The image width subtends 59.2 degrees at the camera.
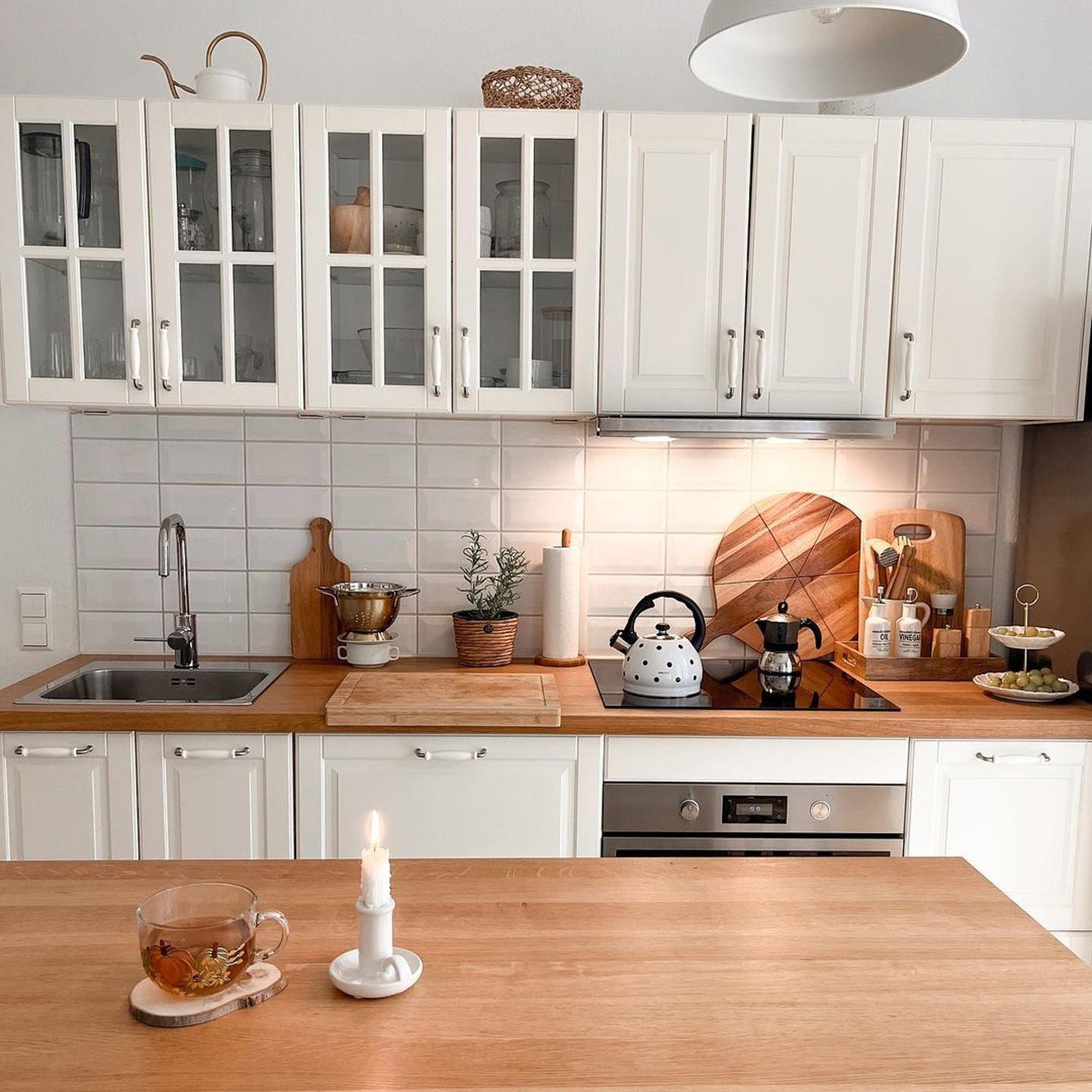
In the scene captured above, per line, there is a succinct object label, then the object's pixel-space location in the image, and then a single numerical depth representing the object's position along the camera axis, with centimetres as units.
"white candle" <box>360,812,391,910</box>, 99
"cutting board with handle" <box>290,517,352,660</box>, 270
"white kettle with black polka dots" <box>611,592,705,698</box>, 231
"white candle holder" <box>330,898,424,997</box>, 99
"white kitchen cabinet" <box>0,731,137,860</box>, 217
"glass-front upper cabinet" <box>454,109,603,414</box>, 229
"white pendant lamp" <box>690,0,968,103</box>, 118
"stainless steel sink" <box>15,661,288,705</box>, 257
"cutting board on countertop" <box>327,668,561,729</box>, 216
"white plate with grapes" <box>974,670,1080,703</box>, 234
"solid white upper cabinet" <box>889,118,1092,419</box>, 232
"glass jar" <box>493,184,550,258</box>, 232
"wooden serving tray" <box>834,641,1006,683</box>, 256
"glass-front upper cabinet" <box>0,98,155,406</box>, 225
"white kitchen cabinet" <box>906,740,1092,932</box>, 222
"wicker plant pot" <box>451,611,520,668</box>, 260
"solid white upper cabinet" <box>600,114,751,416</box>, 230
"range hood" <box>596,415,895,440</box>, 231
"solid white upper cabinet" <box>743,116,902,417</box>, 231
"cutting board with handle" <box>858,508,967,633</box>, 272
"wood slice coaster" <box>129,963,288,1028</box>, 95
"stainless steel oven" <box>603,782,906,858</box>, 220
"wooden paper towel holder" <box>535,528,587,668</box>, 264
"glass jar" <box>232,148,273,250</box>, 228
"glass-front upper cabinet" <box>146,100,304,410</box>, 227
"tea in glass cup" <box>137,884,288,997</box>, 95
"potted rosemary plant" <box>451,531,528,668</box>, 260
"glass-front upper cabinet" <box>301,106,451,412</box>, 228
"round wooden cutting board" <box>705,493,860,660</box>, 274
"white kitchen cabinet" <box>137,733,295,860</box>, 217
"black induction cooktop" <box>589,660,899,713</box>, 227
